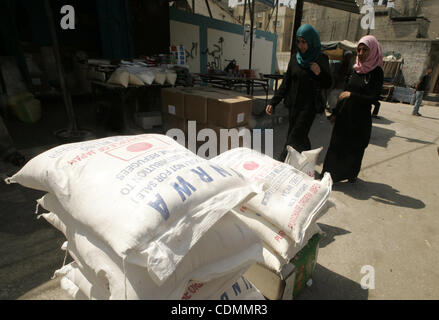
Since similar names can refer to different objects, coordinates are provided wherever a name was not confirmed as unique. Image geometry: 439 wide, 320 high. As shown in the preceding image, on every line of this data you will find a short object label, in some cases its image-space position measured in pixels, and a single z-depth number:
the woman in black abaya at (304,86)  2.52
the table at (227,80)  4.71
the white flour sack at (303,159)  2.18
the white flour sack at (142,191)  0.80
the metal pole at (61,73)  3.06
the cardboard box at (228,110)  2.99
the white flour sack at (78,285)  1.09
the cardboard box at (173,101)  3.50
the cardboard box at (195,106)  3.21
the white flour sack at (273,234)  1.31
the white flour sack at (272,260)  1.30
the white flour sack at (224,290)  1.07
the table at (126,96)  3.88
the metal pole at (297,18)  5.55
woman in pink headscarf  2.46
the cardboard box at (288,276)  1.33
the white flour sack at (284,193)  1.31
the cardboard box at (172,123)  3.61
